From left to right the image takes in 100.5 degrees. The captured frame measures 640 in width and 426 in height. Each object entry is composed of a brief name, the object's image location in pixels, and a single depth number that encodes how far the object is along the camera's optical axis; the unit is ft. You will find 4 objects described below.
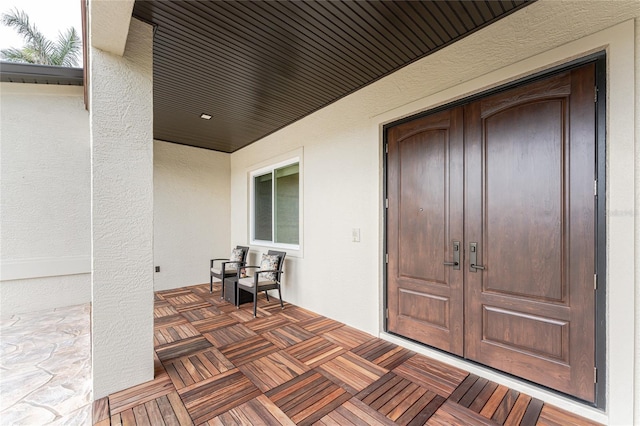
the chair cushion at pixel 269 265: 13.00
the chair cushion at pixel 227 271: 14.90
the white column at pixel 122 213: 6.35
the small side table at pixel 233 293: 13.23
